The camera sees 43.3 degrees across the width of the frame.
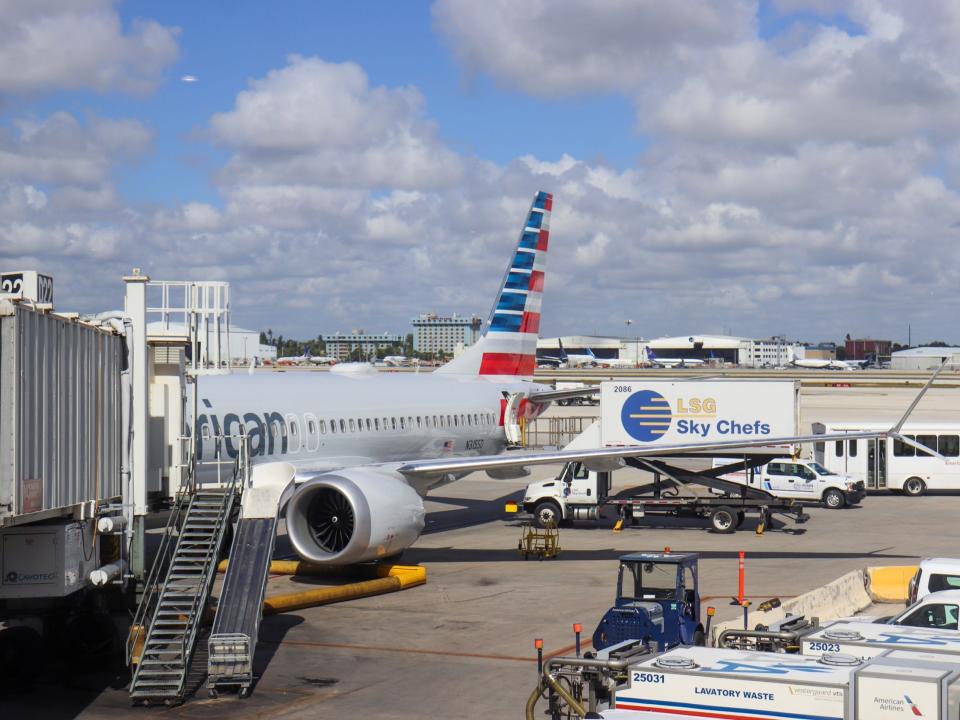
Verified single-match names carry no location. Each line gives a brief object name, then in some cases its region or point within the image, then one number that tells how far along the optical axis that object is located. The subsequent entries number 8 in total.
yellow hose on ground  22.67
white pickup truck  39.56
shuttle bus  44.09
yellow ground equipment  28.86
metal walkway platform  16.83
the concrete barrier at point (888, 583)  23.55
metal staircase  16.38
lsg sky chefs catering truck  34.22
